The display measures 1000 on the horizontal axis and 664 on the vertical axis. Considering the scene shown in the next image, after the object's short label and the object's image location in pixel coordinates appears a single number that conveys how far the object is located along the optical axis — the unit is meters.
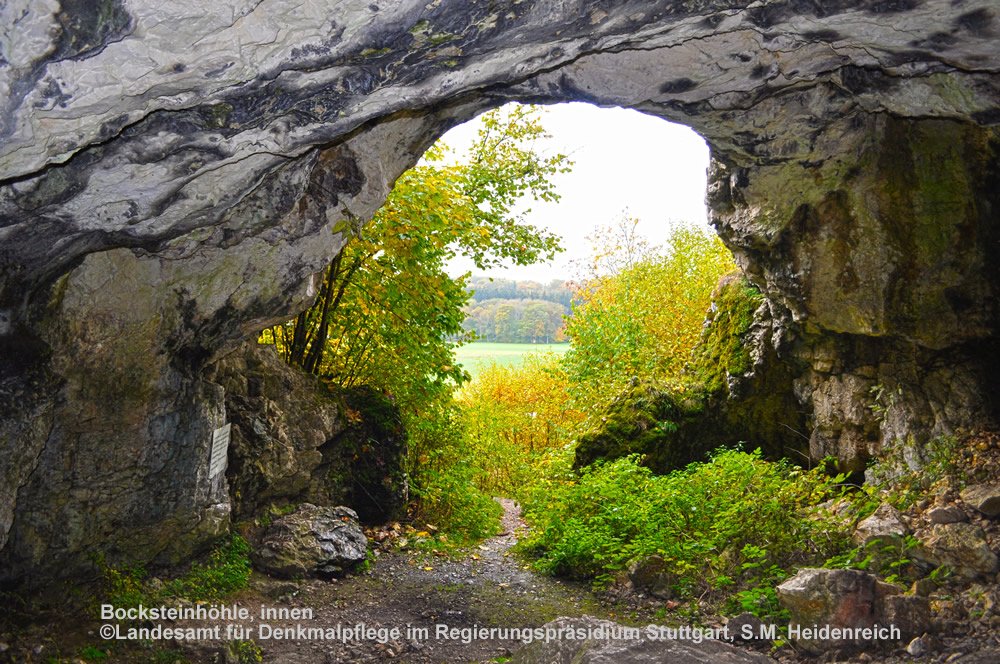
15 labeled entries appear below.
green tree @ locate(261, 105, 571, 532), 8.85
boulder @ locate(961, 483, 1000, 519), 5.84
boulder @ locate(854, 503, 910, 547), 6.21
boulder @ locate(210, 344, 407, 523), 8.13
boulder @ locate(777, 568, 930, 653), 5.13
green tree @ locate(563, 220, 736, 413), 13.86
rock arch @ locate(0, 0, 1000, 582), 3.40
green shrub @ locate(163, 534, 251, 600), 6.60
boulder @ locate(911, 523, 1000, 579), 5.46
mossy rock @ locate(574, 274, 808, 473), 10.09
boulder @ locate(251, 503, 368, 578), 7.49
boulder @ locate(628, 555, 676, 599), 7.09
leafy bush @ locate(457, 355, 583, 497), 14.17
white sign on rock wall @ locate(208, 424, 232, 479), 7.00
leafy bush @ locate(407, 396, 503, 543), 10.90
